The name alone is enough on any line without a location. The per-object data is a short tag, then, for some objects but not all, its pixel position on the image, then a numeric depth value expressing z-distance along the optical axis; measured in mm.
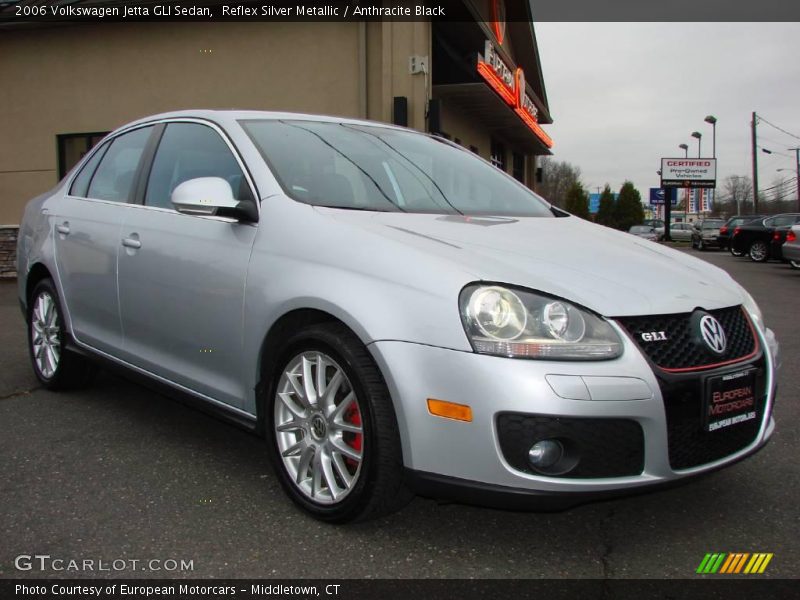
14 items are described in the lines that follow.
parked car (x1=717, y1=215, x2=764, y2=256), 26875
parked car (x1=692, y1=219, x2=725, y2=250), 32156
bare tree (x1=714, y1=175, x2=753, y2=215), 77769
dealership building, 12227
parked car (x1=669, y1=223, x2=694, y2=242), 46094
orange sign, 13328
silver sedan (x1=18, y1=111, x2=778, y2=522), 2328
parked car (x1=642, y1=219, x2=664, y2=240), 48750
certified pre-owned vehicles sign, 51844
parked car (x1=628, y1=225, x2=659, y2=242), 42881
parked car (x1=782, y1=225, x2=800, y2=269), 16156
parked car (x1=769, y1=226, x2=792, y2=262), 18438
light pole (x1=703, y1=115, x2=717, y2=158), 52231
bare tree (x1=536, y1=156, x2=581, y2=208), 78812
